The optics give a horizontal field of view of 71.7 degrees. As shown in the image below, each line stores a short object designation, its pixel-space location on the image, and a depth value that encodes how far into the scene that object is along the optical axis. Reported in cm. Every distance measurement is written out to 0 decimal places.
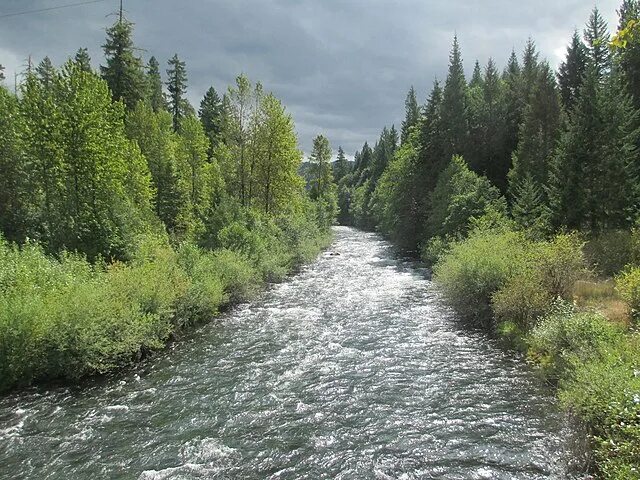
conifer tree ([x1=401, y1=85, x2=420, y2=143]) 10331
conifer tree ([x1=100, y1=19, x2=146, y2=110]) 4664
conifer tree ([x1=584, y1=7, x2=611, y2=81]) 6103
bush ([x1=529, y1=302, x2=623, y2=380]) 1277
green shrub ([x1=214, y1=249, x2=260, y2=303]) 2528
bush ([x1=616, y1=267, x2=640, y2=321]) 1536
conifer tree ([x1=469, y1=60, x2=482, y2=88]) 10175
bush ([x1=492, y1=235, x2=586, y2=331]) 1816
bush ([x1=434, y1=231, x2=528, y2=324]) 2144
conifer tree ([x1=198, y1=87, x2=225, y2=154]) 7356
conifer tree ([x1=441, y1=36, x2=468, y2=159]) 5506
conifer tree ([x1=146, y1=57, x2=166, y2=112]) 6591
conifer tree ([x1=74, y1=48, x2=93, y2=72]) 6017
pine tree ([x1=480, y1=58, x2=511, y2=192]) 5566
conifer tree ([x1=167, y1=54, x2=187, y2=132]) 6762
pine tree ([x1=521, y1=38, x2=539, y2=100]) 5567
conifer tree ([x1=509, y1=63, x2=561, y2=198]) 4353
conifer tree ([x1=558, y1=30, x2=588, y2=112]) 5668
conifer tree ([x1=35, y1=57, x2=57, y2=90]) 2525
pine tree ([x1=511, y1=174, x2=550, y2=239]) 3157
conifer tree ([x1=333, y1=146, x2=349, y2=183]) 16373
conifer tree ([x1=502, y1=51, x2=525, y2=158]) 5587
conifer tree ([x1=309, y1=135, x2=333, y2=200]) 8650
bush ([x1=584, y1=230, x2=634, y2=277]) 2450
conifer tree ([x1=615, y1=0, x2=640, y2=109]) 4267
